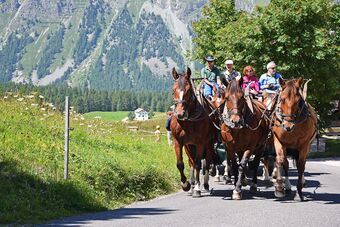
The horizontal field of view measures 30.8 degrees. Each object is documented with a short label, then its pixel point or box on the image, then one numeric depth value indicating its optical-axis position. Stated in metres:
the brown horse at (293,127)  12.56
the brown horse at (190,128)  13.30
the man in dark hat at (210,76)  15.27
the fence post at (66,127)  12.59
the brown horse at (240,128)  13.02
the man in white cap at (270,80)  14.84
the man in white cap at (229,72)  15.29
